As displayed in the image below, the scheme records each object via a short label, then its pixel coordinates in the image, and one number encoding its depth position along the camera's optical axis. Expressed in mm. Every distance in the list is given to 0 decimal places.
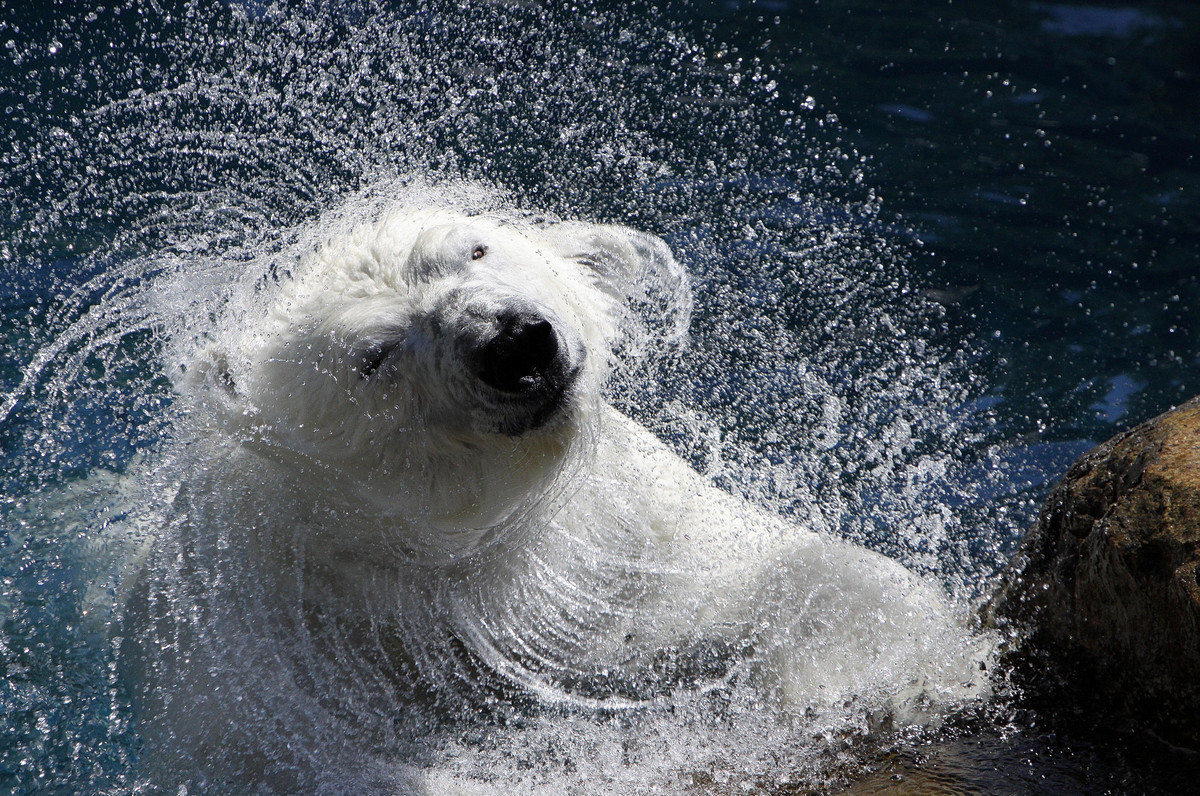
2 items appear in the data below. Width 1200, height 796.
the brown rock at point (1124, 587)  9508
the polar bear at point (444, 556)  9663
